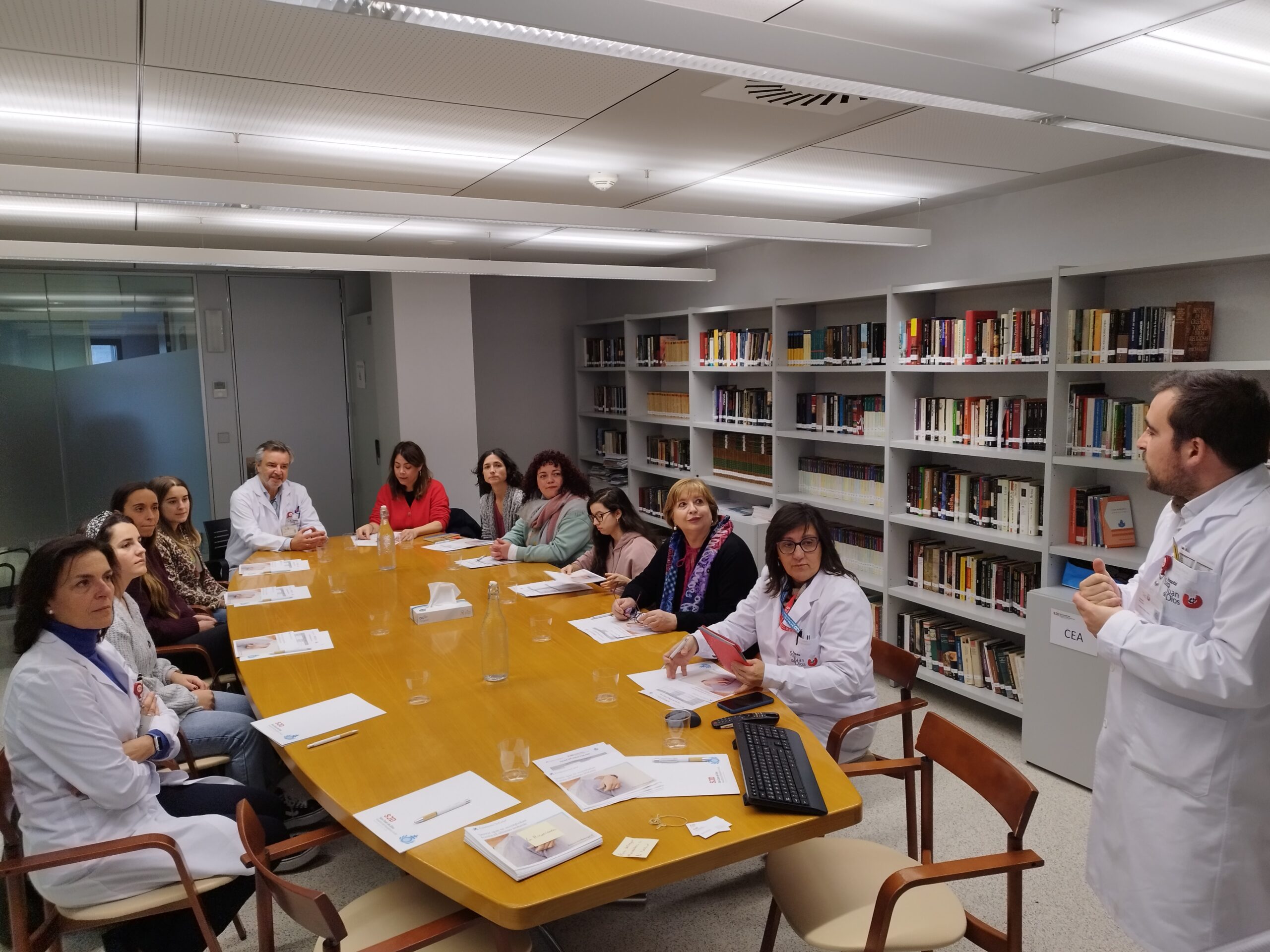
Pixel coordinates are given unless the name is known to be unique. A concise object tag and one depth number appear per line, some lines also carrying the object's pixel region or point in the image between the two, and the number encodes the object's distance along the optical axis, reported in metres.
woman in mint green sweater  4.73
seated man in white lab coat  4.98
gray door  7.38
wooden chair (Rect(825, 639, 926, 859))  2.60
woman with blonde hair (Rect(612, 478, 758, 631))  3.53
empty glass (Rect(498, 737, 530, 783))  2.10
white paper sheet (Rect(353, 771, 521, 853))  1.87
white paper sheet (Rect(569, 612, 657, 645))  3.23
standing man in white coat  1.95
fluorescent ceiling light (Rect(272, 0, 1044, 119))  1.57
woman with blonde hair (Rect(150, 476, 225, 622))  4.18
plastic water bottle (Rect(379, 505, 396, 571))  4.49
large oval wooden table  1.73
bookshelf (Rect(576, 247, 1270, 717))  3.66
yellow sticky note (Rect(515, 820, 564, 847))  1.81
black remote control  2.37
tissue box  3.54
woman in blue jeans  3.07
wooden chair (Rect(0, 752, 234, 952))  2.07
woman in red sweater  5.60
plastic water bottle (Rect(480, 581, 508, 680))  2.76
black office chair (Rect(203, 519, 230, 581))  5.80
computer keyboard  1.94
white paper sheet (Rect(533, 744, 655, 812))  2.01
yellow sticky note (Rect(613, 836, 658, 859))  1.77
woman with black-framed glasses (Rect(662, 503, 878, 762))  2.68
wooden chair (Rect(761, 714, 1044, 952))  1.87
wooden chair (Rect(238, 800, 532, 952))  1.71
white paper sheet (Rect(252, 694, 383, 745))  2.43
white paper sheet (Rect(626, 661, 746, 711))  2.57
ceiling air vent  2.70
